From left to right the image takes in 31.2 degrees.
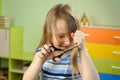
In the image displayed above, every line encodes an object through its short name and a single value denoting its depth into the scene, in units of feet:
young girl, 2.55
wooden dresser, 6.79
